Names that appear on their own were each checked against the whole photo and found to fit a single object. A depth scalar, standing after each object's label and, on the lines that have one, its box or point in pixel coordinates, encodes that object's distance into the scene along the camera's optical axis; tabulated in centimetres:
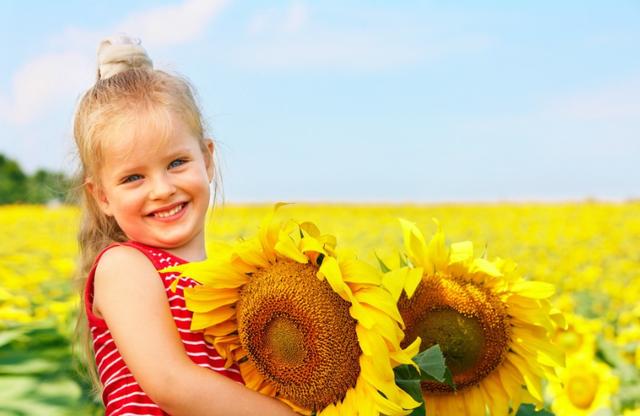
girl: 169
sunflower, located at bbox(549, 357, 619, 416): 287
